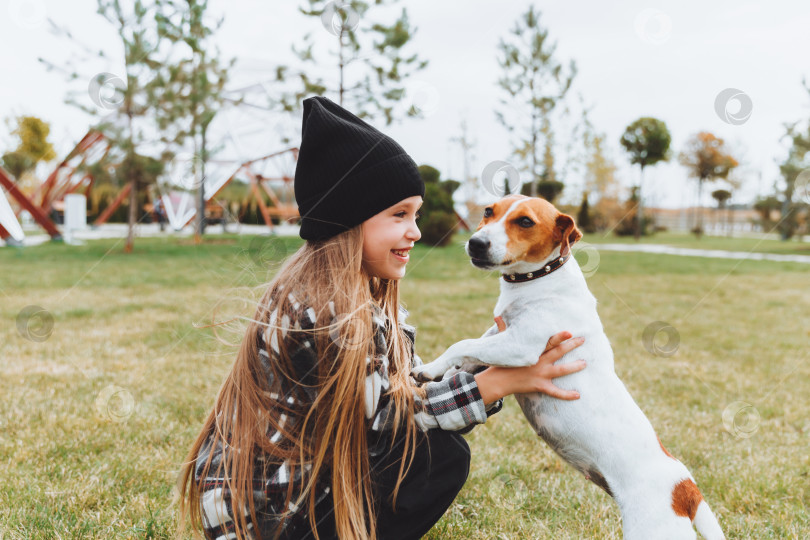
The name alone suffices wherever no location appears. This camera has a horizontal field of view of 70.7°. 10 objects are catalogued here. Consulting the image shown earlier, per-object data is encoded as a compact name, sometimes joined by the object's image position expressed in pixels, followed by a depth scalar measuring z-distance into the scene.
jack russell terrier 1.68
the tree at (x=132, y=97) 11.53
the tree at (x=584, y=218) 15.25
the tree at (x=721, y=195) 30.94
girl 1.80
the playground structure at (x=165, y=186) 10.44
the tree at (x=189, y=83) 11.70
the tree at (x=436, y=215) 12.86
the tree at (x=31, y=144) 23.39
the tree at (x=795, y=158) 17.55
